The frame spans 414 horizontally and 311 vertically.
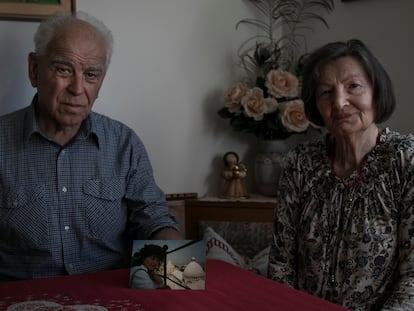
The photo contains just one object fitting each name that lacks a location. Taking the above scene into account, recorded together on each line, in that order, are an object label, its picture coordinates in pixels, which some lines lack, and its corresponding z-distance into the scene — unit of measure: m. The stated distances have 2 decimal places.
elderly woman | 1.53
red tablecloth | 1.23
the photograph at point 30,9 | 2.15
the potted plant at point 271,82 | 2.43
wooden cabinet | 2.39
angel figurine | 2.49
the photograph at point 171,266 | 1.35
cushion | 2.17
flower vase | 2.50
